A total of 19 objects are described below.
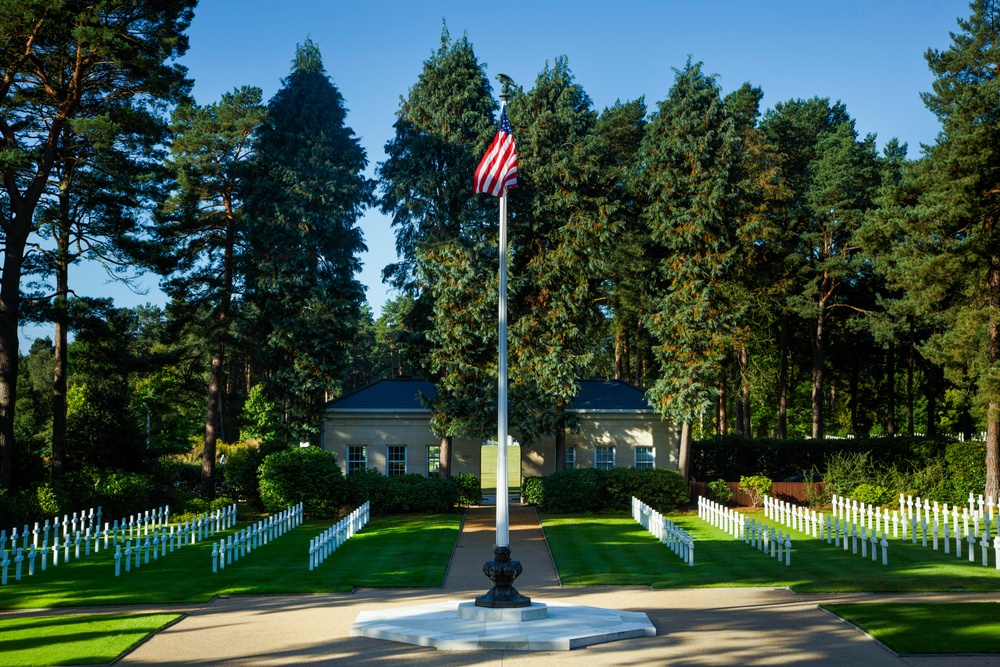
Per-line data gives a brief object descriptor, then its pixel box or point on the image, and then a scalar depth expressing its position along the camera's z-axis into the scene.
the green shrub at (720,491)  37.88
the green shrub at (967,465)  38.22
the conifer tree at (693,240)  38.50
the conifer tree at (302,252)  39.16
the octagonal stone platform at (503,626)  13.96
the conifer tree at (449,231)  37.94
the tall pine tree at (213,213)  40.09
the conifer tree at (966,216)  34.00
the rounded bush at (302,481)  33.53
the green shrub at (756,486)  36.94
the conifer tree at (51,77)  28.86
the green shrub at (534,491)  37.06
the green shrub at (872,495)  35.28
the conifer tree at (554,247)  38.25
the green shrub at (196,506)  35.12
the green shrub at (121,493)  32.09
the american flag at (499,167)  16.98
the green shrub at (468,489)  37.22
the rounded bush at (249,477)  37.50
